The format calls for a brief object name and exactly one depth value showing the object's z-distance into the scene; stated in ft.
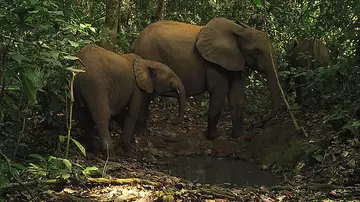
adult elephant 30.58
